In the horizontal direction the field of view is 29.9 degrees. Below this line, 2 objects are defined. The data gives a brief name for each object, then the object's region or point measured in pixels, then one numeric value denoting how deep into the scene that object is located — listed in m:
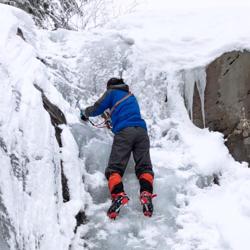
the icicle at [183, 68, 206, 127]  6.16
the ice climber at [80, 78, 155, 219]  4.41
